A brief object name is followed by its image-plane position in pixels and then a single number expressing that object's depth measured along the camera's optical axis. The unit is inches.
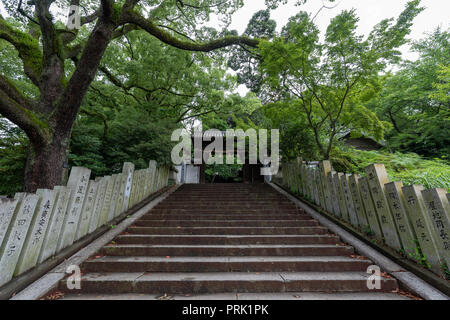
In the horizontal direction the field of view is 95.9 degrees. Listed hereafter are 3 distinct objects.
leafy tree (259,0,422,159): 204.8
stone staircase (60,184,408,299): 111.2
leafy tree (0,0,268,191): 176.7
